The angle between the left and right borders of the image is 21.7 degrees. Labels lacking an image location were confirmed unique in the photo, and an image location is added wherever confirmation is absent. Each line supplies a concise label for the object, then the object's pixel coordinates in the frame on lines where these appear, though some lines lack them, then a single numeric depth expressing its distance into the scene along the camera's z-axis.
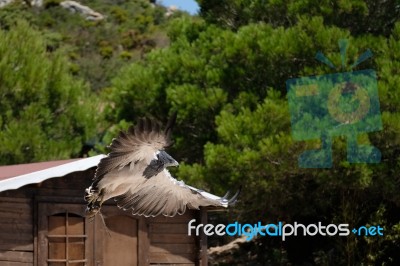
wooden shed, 15.30
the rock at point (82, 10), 58.25
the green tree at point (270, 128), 19.33
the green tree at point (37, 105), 24.61
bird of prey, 11.62
